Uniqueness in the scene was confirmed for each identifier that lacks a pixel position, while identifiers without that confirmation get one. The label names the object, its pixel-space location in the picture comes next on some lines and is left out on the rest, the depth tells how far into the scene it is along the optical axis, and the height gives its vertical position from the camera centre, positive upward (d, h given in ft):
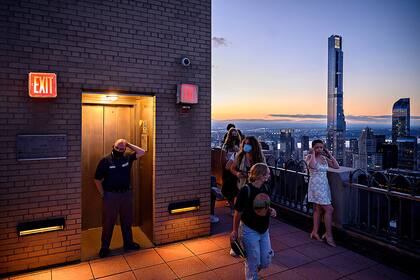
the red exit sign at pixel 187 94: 16.65 +2.38
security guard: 15.60 -3.26
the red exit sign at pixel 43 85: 13.15 +2.28
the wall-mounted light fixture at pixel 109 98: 17.24 +2.25
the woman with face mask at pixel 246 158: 15.14 -1.44
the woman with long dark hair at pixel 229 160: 17.84 -1.89
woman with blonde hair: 10.35 -3.28
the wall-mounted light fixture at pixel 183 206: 17.06 -4.69
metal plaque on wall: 13.33 -0.77
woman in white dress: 16.70 -3.00
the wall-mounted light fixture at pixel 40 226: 13.35 -4.76
